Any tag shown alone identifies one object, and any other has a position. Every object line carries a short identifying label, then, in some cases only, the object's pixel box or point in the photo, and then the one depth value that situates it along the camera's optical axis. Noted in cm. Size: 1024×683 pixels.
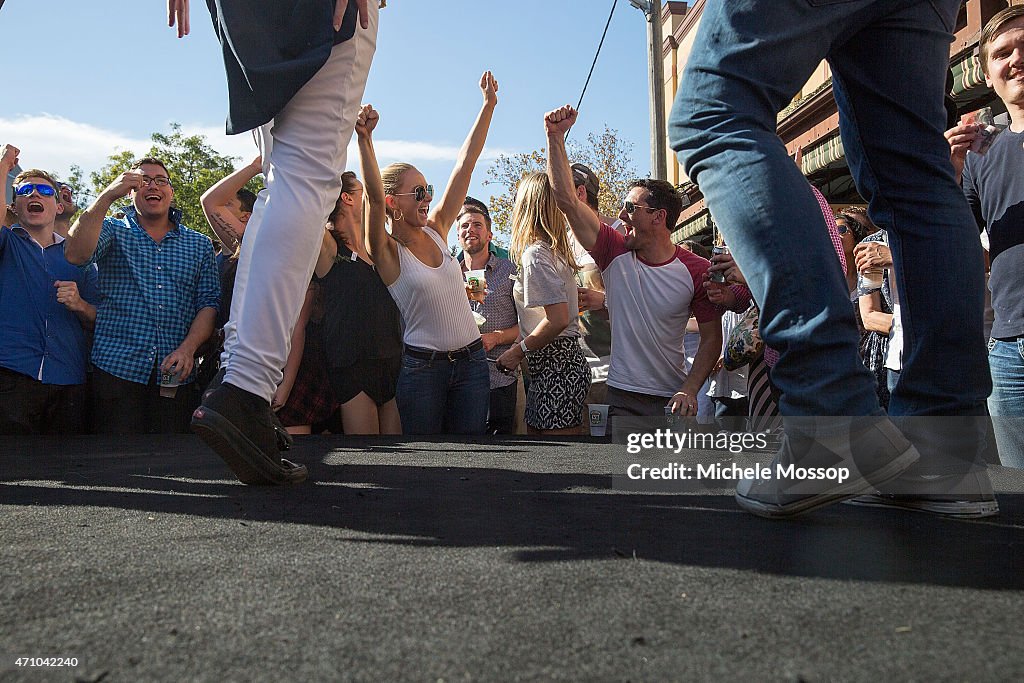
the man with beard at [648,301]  448
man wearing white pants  215
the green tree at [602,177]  2709
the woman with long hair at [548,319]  489
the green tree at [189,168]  4600
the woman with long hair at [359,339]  478
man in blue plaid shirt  487
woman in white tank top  470
